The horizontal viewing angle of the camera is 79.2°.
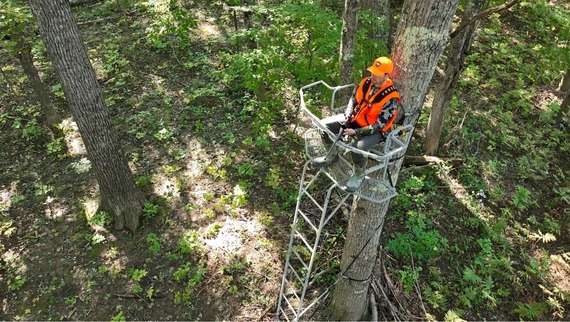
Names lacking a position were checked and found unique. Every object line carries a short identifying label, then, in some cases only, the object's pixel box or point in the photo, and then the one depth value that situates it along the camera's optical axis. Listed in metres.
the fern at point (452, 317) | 6.59
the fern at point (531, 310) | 7.07
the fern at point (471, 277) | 7.29
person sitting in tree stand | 4.06
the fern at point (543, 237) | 8.23
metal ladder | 4.08
